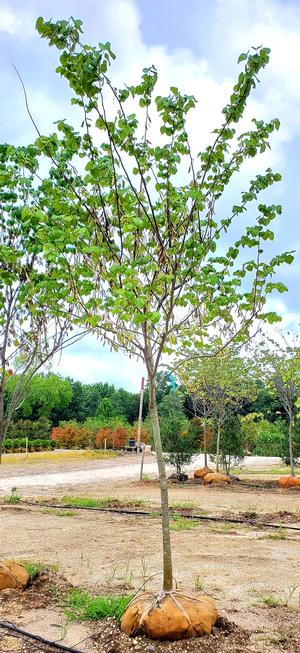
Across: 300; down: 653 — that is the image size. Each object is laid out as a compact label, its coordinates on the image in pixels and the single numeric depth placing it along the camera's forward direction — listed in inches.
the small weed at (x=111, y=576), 245.8
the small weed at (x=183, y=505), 497.4
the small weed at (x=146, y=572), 250.1
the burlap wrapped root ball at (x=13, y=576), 231.8
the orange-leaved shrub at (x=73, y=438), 1626.5
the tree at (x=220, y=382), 769.6
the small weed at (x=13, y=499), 567.3
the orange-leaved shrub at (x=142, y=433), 1657.5
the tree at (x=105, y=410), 2046.3
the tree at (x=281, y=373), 693.3
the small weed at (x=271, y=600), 215.6
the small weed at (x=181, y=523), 396.2
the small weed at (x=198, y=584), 237.6
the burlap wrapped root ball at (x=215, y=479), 709.9
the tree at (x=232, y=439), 791.1
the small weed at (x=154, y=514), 453.6
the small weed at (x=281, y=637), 176.6
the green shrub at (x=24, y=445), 1420.9
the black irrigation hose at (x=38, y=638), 169.0
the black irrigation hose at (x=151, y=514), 408.5
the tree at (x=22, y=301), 206.2
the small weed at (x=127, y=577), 242.9
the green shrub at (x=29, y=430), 1582.3
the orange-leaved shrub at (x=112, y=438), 1568.7
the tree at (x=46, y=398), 1913.1
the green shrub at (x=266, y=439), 1409.9
